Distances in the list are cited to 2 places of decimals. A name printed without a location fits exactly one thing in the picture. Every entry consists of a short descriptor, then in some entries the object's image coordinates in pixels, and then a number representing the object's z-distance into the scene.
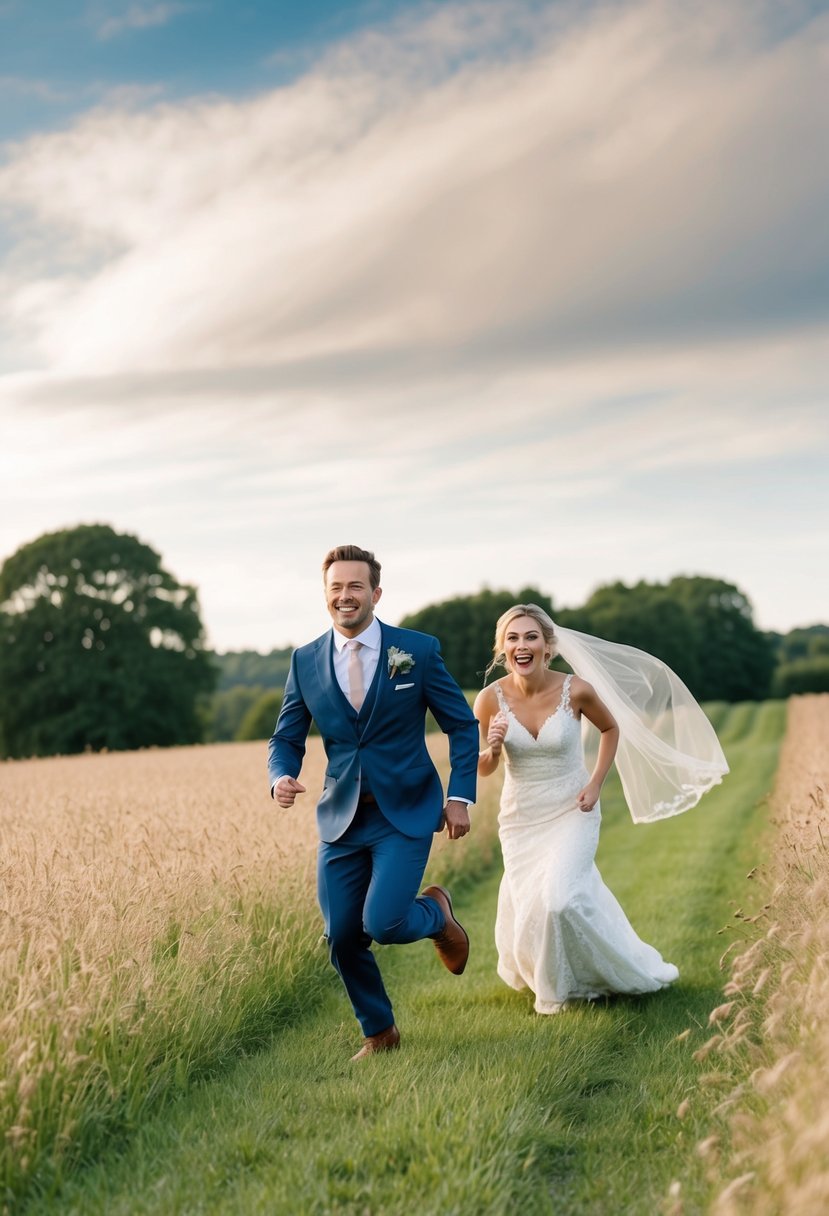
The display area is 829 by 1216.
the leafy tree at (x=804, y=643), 111.81
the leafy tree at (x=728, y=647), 82.50
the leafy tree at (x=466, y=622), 68.75
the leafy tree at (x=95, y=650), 42.59
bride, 7.13
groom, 6.18
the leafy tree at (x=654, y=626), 75.44
